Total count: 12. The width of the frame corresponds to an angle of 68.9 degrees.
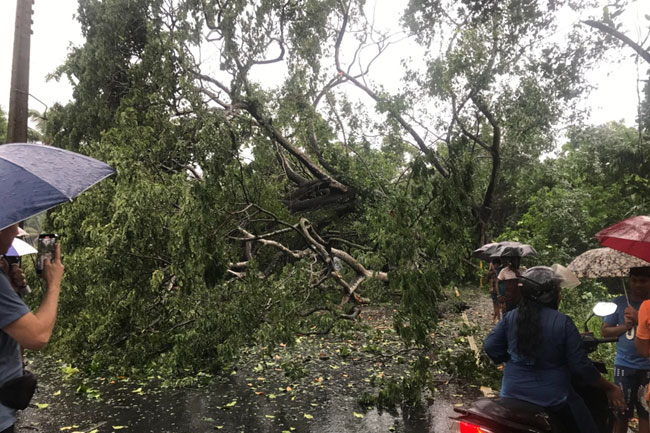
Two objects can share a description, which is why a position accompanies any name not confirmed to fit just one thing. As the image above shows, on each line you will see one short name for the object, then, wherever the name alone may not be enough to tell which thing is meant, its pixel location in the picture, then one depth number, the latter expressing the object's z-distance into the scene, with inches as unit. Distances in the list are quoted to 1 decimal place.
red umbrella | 129.6
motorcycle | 80.8
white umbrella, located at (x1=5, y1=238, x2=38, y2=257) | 171.8
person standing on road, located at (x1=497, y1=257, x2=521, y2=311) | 243.4
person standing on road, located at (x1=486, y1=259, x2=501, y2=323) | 341.1
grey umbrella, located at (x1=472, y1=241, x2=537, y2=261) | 273.7
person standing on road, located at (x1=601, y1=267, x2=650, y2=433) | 133.1
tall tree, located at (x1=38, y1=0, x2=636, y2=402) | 218.2
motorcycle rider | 91.9
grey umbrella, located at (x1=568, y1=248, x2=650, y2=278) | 171.9
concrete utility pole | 228.4
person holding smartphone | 71.7
